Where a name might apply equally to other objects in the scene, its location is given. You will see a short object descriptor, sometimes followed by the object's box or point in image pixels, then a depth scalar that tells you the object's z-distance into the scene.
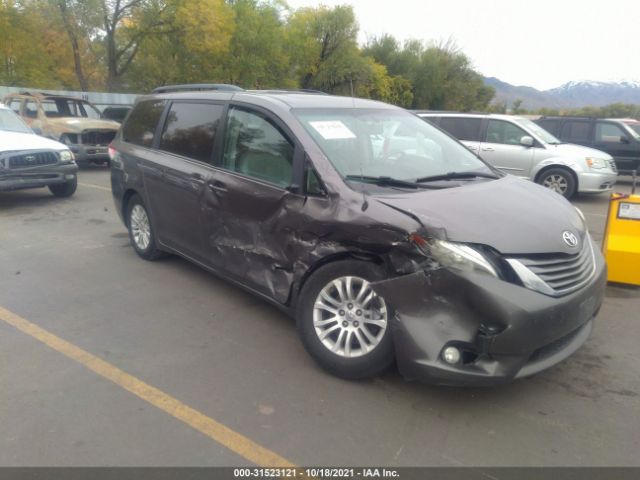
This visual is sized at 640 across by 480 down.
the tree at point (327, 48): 41.03
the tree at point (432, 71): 49.56
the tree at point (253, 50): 34.81
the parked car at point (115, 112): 17.00
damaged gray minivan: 2.97
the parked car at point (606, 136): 13.52
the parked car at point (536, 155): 10.59
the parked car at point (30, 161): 8.46
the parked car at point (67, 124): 12.96
